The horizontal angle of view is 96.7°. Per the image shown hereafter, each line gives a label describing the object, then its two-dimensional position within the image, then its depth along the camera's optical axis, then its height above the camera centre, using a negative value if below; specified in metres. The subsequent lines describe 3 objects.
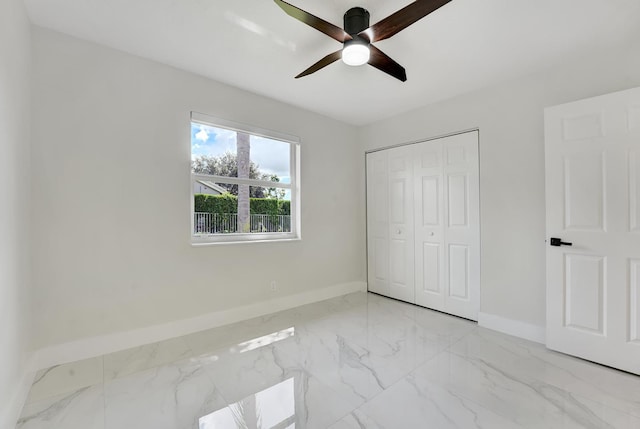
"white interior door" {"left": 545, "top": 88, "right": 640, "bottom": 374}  2.12 -0.14
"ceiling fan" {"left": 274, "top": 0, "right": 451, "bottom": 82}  1.60 +1.16
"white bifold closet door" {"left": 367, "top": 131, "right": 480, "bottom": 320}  3.16 -0.14
